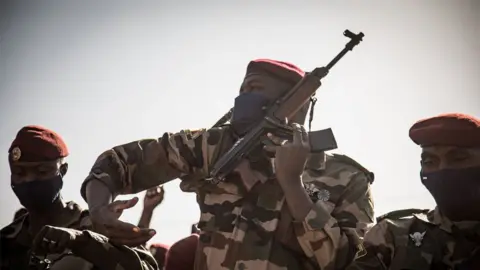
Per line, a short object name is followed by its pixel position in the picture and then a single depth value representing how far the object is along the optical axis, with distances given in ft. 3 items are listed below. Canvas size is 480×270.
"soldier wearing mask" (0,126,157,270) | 20.67
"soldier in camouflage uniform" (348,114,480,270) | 15.84
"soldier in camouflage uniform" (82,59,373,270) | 16.44
